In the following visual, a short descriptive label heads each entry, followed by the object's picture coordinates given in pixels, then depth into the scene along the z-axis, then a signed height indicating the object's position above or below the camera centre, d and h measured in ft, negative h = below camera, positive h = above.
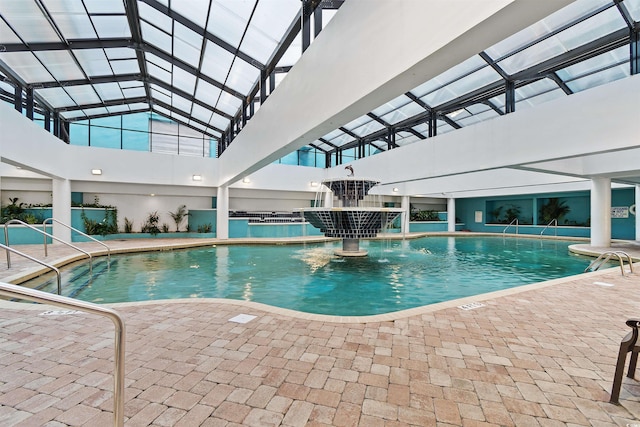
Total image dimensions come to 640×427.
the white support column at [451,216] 69.82 -0.71
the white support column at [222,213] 47.37 -0.02
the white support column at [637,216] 46.68 -0.33
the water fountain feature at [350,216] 28.66 -0.27
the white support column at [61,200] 39.42 +1.65
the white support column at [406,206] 62.69 +1.52
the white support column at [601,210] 38.73 +0.49
